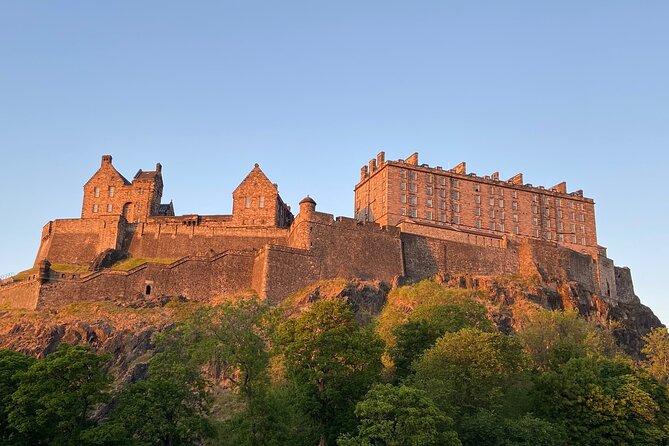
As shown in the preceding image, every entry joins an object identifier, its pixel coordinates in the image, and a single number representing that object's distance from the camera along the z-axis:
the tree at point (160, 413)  37.81
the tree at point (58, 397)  38.56
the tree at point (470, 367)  44.28
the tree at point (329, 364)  42.19
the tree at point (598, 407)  43.34
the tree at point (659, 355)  58.51
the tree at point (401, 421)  36.81
